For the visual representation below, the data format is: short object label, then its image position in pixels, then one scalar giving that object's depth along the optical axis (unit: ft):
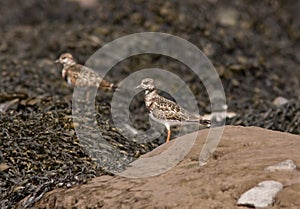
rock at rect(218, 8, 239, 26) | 74.48
